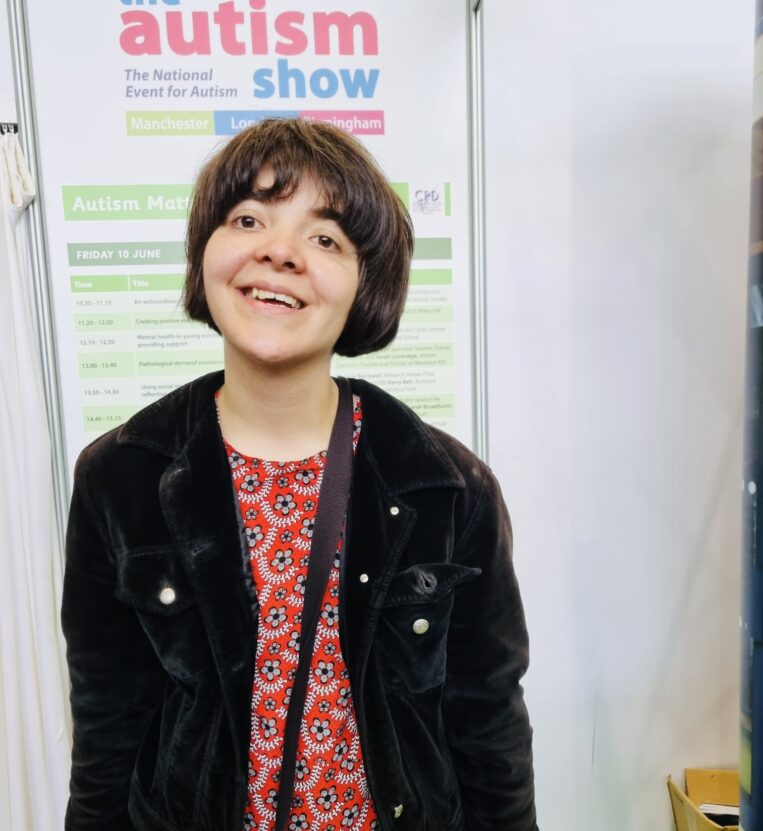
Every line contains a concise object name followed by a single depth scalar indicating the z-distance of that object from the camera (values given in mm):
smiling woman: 762
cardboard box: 1588
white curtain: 1391
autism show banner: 1423
